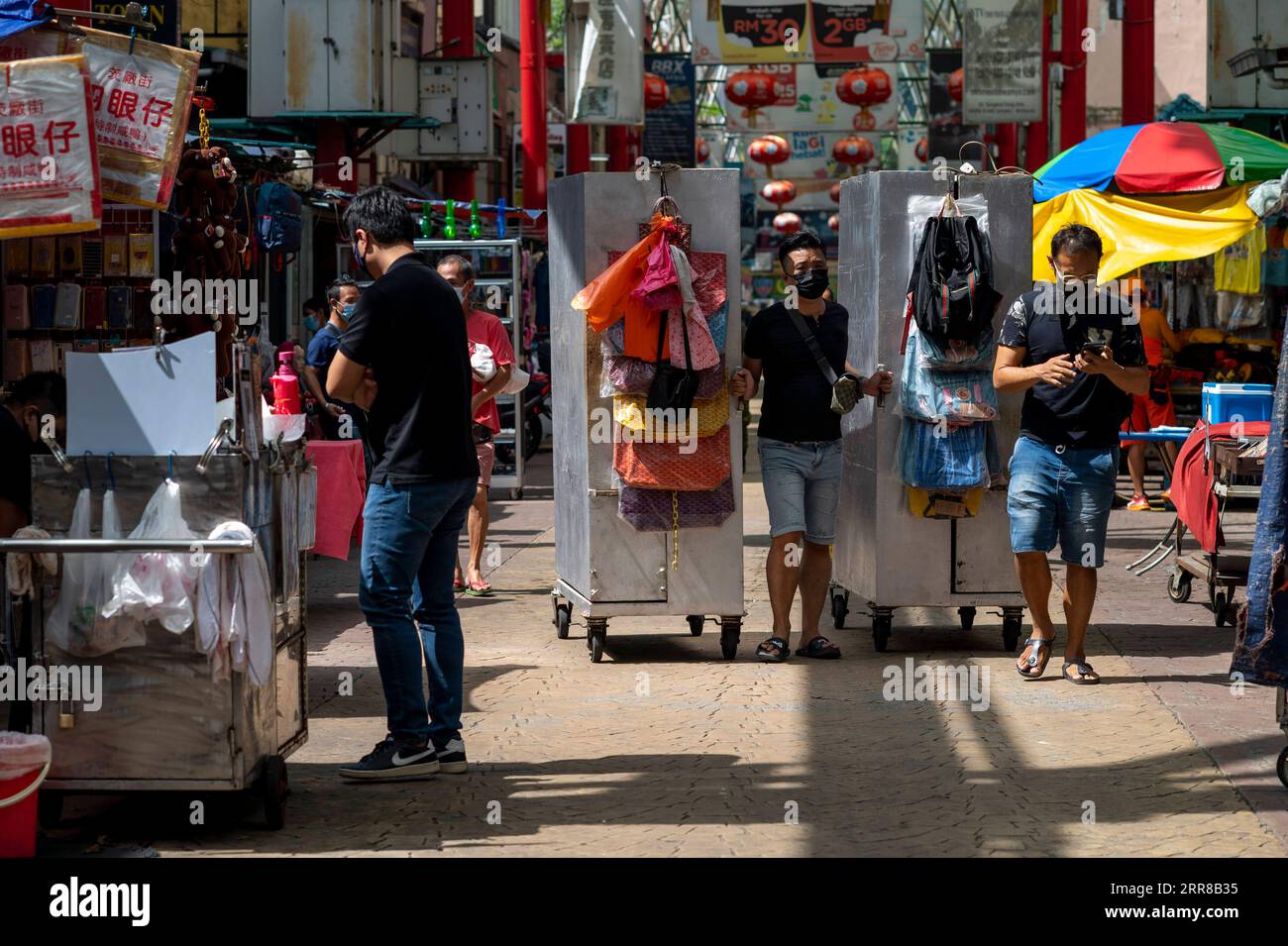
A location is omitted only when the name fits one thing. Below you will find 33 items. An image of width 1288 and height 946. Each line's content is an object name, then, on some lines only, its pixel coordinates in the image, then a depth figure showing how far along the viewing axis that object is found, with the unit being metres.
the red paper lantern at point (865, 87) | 29.02
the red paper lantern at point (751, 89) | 28.53
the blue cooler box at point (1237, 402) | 10.62
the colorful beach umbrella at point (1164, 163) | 14.04
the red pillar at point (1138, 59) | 22.36
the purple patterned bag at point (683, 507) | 8.84
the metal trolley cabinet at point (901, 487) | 9.07
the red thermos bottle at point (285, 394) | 7.70
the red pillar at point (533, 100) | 25.67
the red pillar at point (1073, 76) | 24.31
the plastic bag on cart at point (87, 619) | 5.53
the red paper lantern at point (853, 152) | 36.03
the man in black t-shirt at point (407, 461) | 6.25
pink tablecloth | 8.22
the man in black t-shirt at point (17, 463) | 5.97
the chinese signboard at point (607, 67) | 22.23
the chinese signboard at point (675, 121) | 31.73
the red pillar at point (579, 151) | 29.16
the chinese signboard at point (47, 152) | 7.25
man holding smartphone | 8.00
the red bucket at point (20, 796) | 5.09
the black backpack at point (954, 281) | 8.73
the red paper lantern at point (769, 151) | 35.09
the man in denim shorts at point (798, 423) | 8.77
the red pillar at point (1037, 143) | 24.76
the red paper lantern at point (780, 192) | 41.50
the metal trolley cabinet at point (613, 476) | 8.76
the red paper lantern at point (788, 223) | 46.53
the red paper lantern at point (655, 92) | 29.39
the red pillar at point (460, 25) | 25.28
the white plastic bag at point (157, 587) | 5.49
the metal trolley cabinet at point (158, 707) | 5.58
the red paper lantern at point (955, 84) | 27.98
